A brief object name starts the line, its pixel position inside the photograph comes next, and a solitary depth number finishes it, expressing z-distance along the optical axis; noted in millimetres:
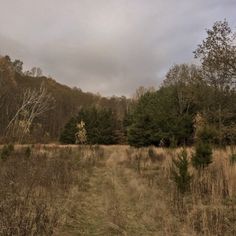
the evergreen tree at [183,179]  6102
